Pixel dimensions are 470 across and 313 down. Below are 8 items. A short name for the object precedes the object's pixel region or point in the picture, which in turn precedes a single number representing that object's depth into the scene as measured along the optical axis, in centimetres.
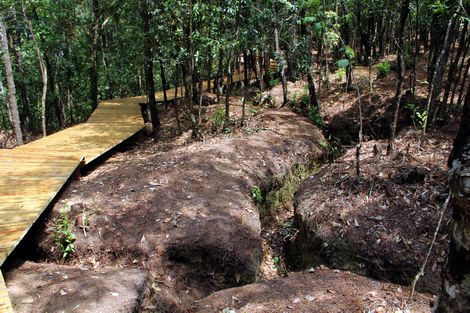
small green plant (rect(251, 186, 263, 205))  675
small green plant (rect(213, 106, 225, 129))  1044
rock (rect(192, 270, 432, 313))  370
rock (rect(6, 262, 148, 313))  361
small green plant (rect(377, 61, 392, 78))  1241
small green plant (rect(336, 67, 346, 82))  1364
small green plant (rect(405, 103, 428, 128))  865
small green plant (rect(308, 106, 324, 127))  1111
